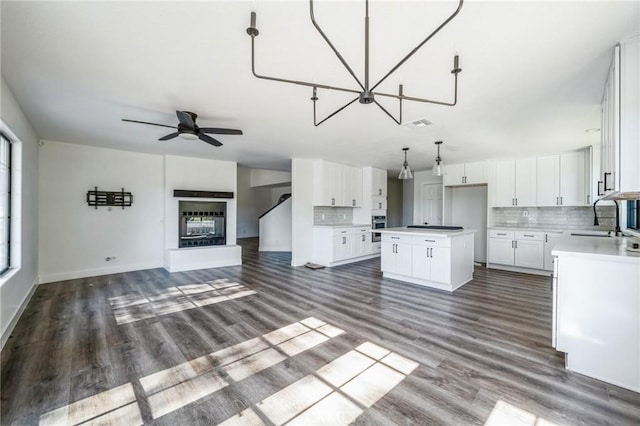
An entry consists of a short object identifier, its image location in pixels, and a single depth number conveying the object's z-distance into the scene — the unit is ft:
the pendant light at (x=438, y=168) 14.51
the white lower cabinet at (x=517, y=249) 17.66
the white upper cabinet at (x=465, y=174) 20.63
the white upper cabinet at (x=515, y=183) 18.86
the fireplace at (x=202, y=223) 19.65
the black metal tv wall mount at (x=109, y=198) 17.06
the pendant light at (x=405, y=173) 15.07
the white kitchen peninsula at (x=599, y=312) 6.41
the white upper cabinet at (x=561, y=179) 17.20
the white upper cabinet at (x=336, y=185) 20.80
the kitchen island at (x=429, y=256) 13.83
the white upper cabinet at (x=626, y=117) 6.11
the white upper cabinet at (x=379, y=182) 24.37
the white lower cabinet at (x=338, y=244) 19.83
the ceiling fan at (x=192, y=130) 10.38
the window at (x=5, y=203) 10.07
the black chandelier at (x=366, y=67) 4.14
